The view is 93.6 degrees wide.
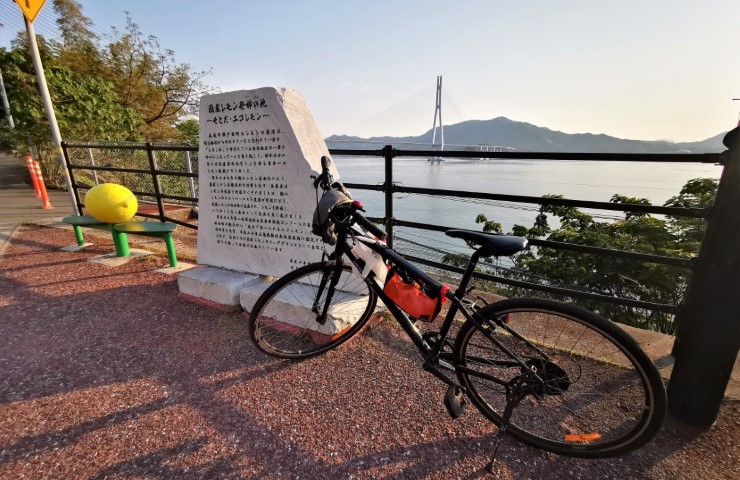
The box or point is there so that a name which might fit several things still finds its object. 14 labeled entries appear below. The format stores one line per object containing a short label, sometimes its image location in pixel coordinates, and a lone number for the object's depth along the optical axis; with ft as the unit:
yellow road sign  15.96
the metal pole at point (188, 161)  24.94
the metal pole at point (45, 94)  16.83
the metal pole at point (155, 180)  15.72
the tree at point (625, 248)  13.56
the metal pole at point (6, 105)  38.04
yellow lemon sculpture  14.05
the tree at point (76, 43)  49.19
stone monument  9.56
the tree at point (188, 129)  63.72
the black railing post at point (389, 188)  10.32
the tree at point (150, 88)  53.16
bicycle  5.49
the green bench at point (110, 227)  14.87
